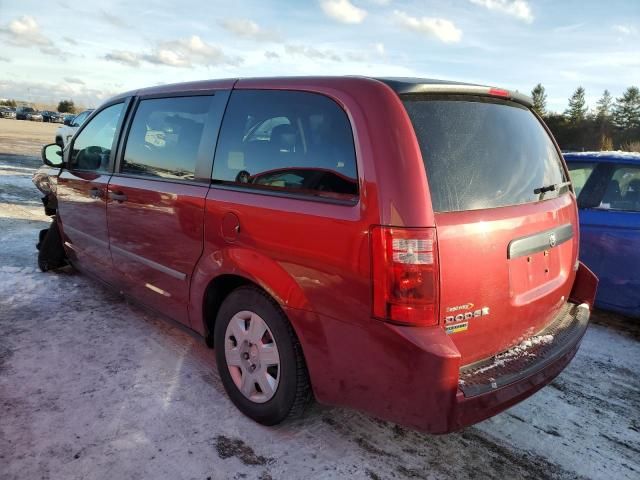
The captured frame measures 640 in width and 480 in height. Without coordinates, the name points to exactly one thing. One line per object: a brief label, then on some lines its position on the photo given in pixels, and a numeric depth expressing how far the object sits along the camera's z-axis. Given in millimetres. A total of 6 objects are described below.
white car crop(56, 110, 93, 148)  17445
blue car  4152
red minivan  2023
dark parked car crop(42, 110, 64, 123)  57281
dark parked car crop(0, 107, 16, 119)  54219
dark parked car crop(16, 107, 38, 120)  55719
